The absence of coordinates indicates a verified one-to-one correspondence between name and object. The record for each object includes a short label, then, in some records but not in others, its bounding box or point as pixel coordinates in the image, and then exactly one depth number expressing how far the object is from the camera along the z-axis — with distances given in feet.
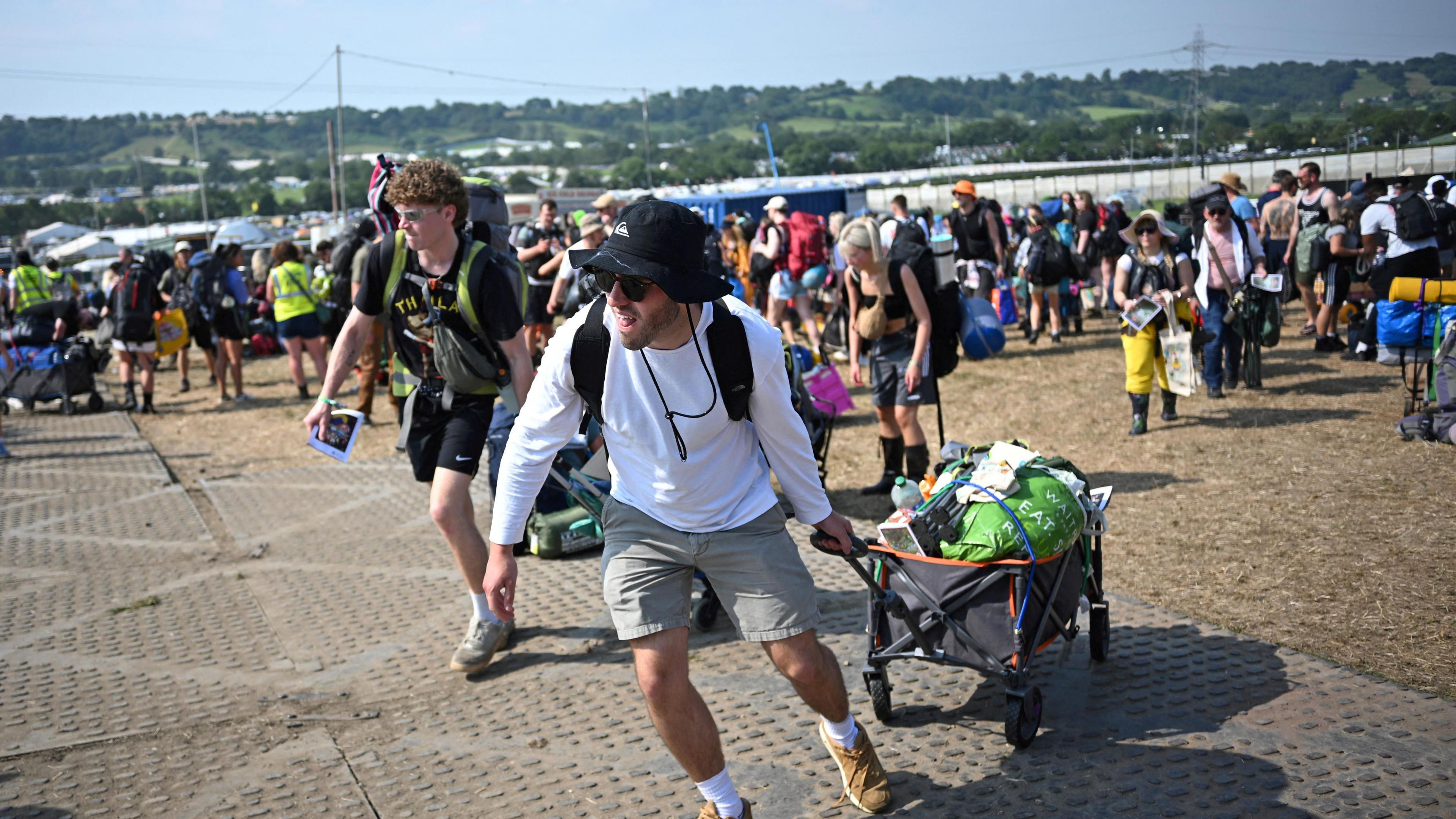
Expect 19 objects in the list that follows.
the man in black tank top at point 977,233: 41.86
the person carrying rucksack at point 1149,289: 27.02
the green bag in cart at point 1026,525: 11.85
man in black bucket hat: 9.36
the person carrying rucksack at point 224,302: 41.63
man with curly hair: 14.46
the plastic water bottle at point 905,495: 14.26
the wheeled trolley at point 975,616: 11.74
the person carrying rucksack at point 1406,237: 29.94
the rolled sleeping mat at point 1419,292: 24.06
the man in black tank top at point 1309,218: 40.01
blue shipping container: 102.42
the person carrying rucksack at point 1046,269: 42.98
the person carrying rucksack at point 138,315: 40.60
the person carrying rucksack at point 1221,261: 29.50
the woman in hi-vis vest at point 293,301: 39.01
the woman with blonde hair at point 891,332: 20.31
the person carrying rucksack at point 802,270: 40.93
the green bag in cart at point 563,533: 20.22
